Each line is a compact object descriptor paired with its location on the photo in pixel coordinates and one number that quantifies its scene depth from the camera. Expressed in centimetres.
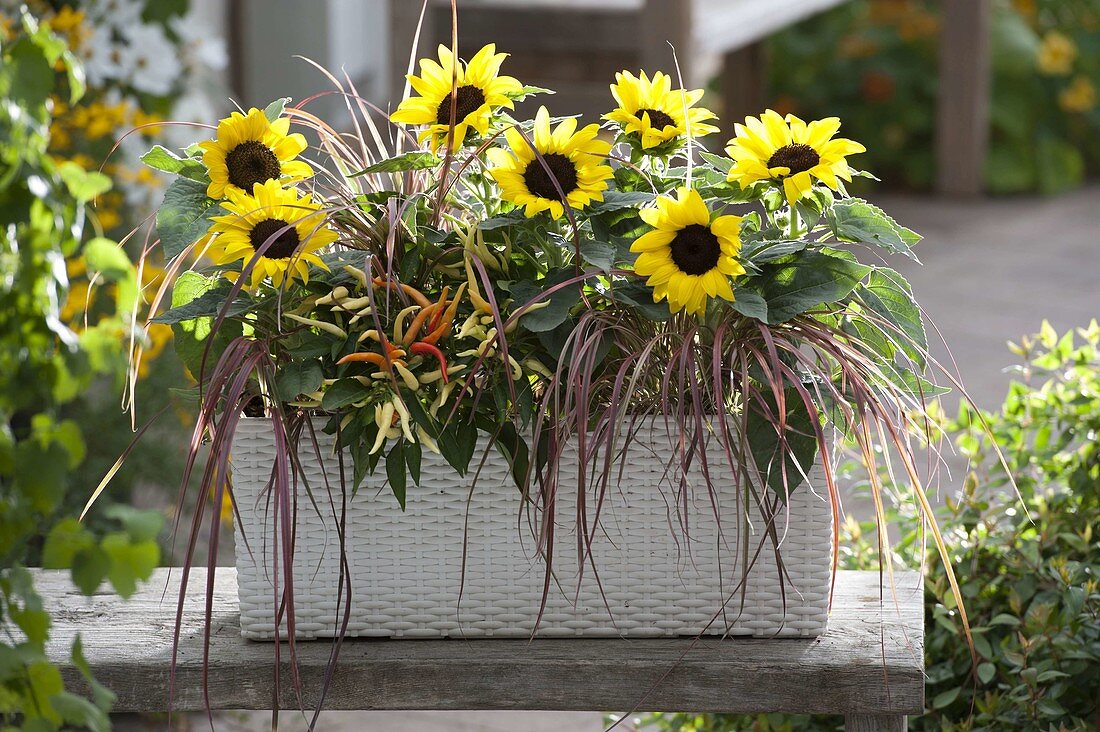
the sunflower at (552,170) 442
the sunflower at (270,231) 442
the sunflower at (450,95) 449
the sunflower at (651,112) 448
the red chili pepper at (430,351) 440
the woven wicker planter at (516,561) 447
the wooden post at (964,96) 1335
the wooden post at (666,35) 899
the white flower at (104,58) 631
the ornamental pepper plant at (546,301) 439
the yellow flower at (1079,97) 1384
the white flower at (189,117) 679
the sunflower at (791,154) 442
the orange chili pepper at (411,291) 443
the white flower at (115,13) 626
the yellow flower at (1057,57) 1403
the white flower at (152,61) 643
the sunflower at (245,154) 445
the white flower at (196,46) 671
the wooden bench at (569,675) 447
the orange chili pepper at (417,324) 442
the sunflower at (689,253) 437
